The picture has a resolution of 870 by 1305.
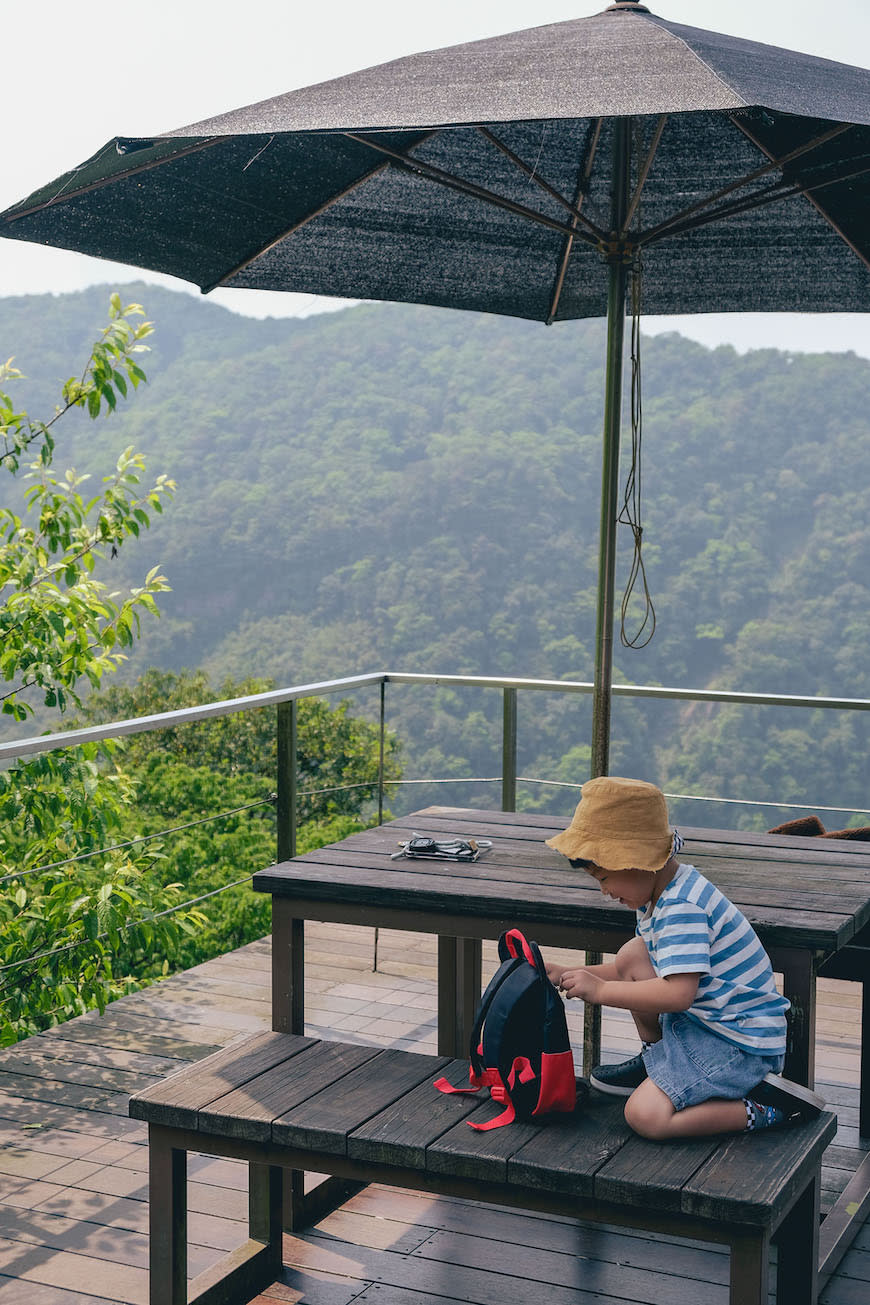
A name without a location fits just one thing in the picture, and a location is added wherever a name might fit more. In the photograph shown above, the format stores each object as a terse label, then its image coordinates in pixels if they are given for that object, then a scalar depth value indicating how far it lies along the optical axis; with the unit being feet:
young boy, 6.06
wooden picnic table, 6.79
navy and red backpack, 6.16
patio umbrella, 6.46
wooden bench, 5.52
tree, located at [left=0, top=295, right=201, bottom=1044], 11.85
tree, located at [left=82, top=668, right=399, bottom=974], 32.42
